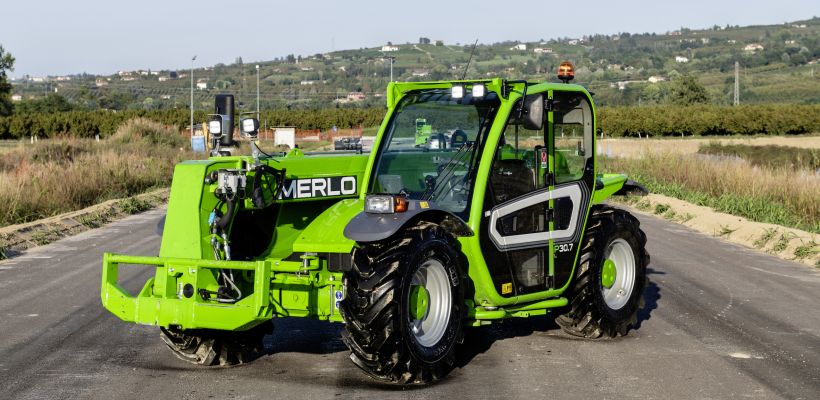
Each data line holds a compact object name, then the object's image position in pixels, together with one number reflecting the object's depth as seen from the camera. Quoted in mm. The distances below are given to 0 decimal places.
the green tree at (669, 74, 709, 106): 114688
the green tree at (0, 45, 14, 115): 104812
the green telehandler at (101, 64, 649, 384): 7691
